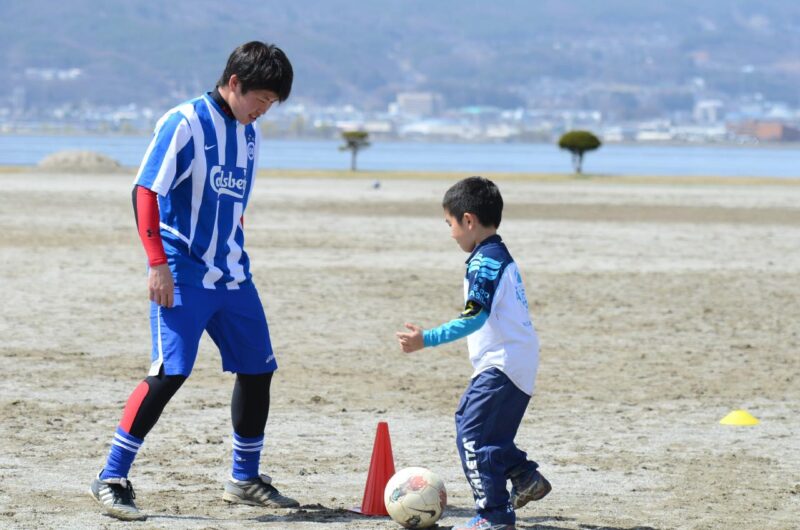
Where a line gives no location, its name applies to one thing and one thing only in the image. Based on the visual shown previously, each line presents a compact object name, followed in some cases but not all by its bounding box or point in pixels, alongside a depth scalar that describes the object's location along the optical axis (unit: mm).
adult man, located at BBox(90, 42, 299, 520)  12422
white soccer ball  12203
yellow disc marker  17844
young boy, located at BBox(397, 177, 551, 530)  11719
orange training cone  12836
